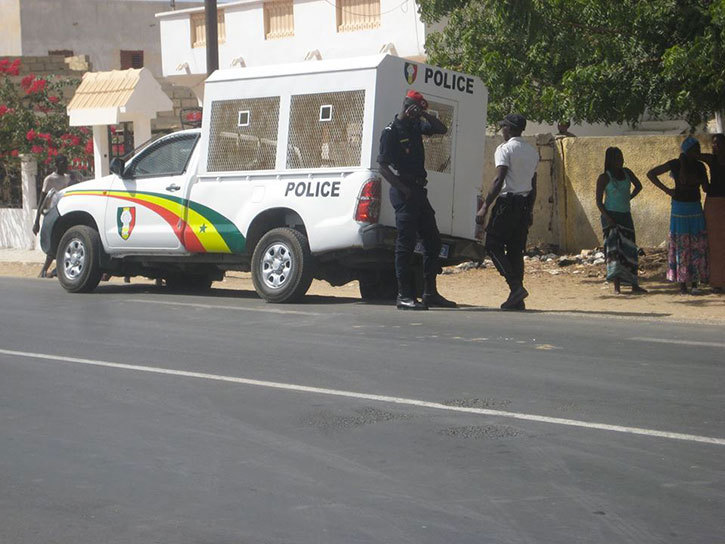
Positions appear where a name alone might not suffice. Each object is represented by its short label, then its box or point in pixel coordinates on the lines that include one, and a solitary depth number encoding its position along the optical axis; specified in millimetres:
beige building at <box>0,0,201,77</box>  42062
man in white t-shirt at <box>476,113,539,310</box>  11305
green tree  13344
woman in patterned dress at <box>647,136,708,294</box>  13188
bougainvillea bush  23469
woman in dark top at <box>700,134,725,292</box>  13180
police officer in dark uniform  11203
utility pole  18728
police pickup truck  11812
